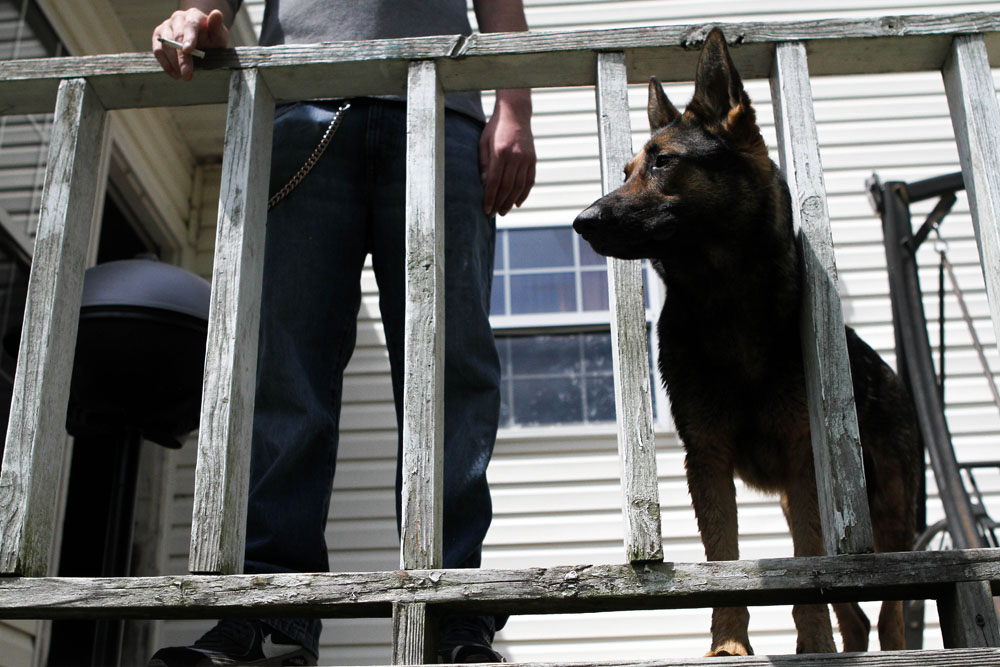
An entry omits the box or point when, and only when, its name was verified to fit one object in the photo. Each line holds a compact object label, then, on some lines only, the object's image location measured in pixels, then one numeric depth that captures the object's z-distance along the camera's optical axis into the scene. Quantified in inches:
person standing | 86.0
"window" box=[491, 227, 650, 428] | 226.8
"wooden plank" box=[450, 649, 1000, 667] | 54.1
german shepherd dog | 93.7
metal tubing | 144.8
